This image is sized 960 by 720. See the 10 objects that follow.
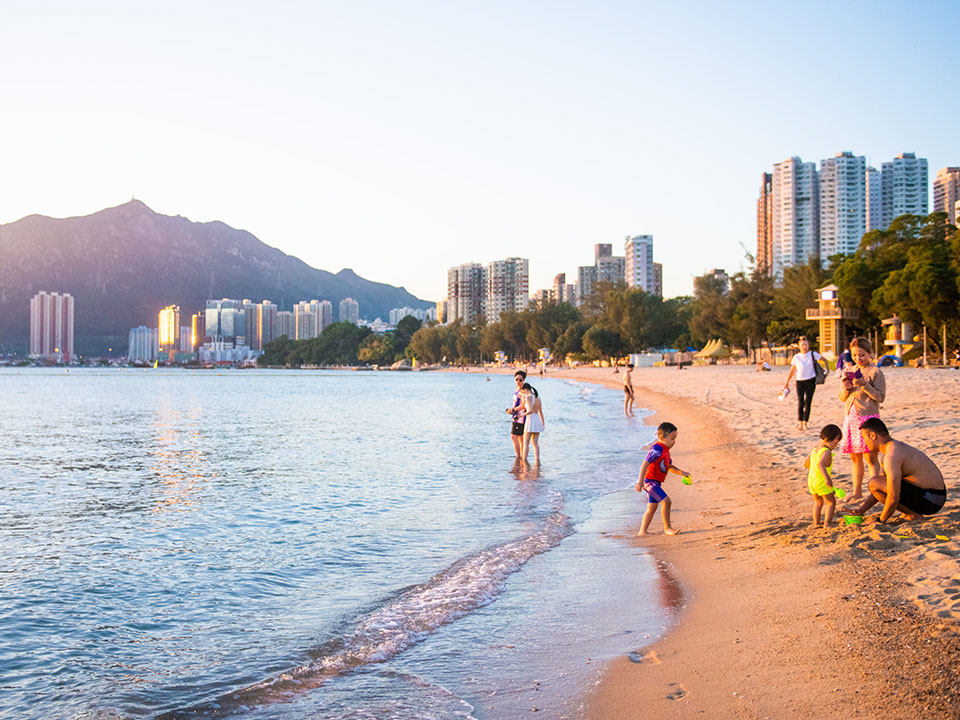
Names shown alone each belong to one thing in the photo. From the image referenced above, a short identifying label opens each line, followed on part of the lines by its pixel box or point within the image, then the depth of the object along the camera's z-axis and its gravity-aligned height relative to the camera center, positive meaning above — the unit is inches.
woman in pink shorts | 320.2 -15.9
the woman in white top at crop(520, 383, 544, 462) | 583.8 -43.5
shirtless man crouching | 261.3 -42.1
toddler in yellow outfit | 281.1 -41.9
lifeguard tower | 2305.6 +121.3
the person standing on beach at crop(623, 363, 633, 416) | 1148.5 -52.0
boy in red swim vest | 315.6 -46.5
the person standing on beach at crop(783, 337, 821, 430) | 565.9 -11.6
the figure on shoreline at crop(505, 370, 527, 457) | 584.4 -47.7
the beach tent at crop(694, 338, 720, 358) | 3395.7 +38.3
